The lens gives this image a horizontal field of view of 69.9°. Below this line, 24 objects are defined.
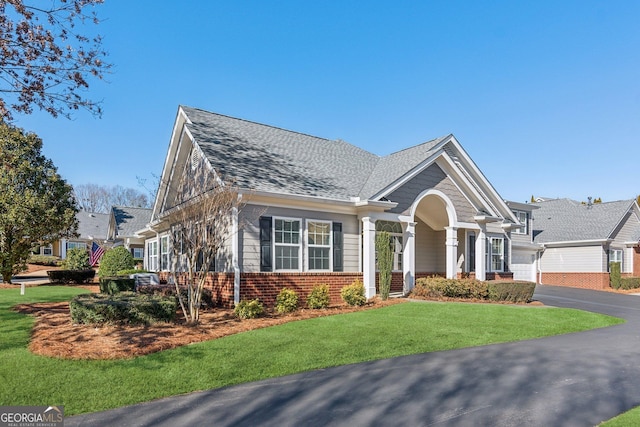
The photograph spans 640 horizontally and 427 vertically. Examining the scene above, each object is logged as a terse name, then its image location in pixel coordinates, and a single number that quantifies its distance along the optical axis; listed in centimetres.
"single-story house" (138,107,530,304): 1414
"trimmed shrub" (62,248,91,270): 3009
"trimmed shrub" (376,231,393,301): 1555
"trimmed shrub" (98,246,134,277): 2555
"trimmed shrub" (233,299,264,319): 1198
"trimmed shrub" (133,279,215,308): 1408
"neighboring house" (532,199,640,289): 2970
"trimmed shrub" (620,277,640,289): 2858
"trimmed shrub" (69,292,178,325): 1050
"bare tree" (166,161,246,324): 1139
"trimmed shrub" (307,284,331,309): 1395
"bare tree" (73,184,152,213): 8250
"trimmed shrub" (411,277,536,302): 1639
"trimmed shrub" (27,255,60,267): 4331
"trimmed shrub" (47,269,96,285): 2630
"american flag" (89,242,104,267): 3389
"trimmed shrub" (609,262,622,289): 2839
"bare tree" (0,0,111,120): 900
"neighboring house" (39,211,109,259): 4875
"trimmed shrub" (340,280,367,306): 1434
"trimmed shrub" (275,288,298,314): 1302
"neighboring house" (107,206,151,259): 3578
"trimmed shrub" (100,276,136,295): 1650
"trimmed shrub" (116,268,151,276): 2300
